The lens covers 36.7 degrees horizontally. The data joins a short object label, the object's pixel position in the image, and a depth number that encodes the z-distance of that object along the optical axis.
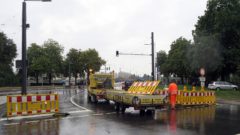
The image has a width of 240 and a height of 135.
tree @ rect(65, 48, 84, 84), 99.19
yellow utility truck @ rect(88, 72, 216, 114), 17.14
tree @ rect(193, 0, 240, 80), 54.06
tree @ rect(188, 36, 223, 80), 53.44
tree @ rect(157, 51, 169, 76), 109.61
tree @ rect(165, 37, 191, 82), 82.54
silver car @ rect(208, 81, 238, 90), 53.16
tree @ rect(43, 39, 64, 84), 94.51
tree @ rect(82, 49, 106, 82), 99.38
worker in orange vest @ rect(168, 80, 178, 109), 19.61
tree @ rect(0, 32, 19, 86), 79.38
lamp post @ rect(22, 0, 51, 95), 18.51
